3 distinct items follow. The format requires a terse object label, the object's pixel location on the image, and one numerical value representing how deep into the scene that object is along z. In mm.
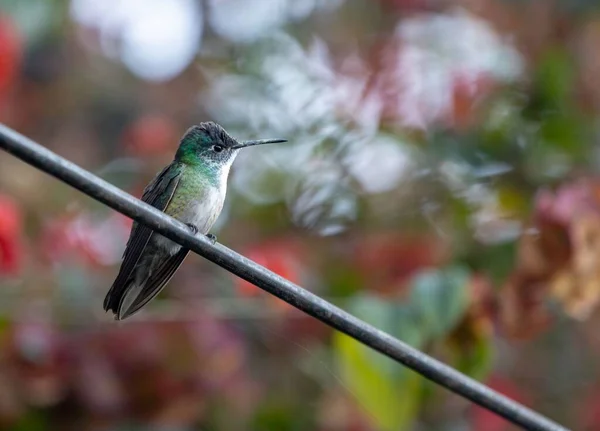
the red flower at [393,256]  8750
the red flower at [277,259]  7832
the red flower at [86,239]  8305
